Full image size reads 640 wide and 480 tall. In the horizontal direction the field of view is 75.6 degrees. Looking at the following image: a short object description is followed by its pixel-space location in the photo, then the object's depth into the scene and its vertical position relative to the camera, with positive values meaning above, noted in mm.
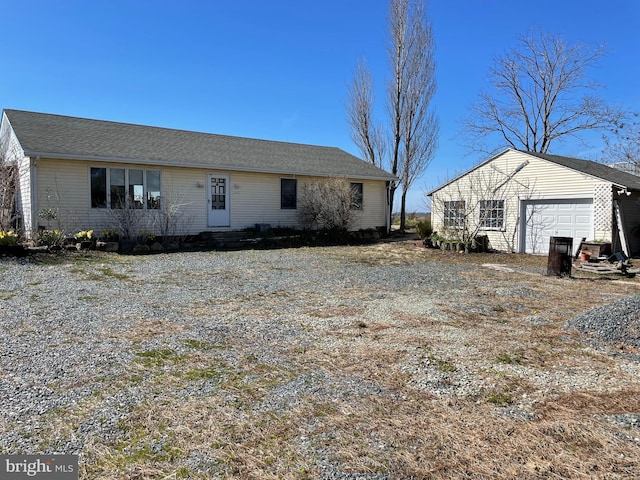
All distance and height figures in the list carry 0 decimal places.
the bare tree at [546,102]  24375 +7346
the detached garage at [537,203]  12133 +541
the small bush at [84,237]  11258 -633
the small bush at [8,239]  9539 -607
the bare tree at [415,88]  22047 +7074
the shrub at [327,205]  15586 +458
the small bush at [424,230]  16156 -465
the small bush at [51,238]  10594 -634
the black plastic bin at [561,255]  8914 -765
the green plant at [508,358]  3682 -1264
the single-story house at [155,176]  11805 +1322
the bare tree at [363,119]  25375 +6081
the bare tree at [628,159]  15662 +2444
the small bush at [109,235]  11992 -614
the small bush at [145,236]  12352 -650
